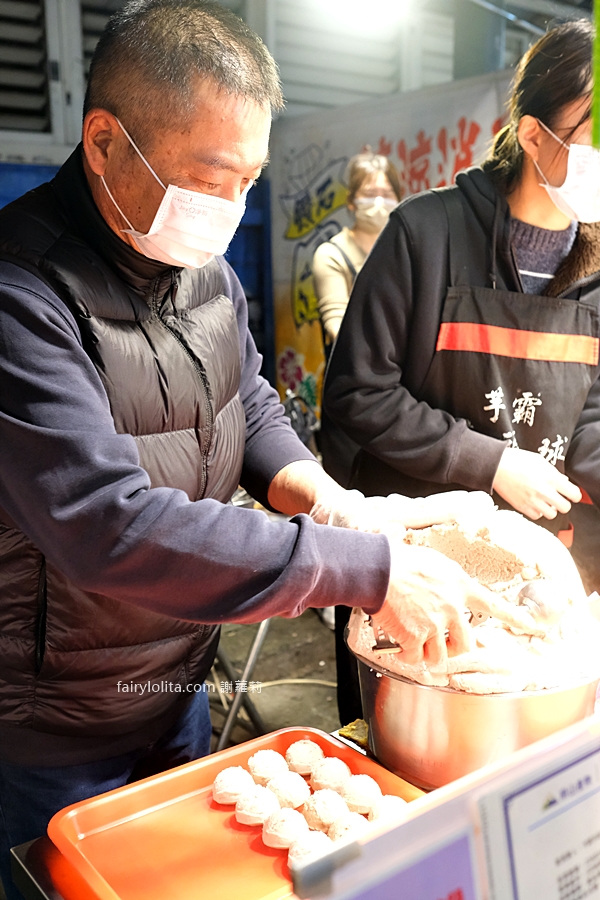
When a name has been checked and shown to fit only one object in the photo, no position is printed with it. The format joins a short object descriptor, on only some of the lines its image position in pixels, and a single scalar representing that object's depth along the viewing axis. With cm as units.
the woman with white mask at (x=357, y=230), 406
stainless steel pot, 104
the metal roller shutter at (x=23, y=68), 523
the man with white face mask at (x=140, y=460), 101
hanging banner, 443
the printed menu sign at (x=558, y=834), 60
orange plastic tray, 98
